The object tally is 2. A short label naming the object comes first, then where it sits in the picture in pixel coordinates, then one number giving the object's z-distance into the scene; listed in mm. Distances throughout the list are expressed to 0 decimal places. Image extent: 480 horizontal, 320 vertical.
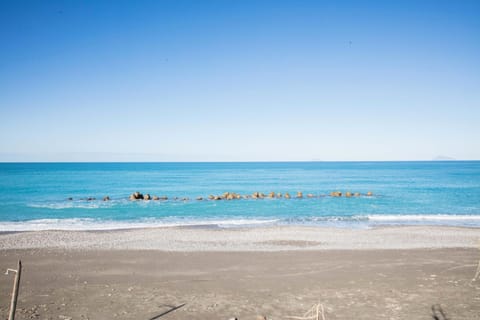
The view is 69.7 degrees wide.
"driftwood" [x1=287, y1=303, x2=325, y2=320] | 8823
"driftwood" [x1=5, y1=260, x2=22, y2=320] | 5354
